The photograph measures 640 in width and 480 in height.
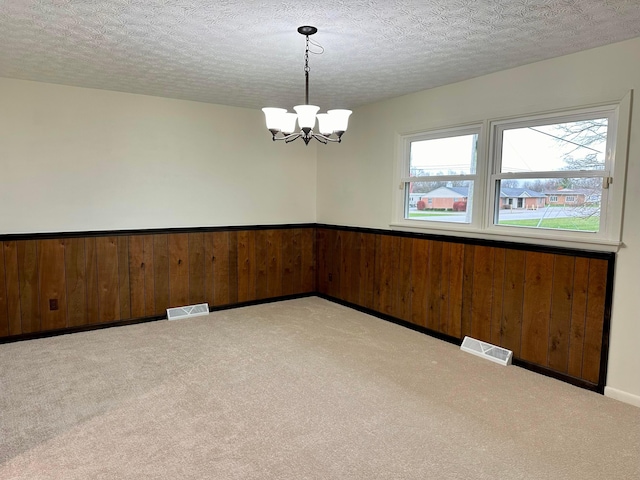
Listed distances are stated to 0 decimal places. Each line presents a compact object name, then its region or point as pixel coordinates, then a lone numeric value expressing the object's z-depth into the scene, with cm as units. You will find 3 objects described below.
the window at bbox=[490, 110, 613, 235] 308
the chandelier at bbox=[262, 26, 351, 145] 271
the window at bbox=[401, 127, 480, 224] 399
